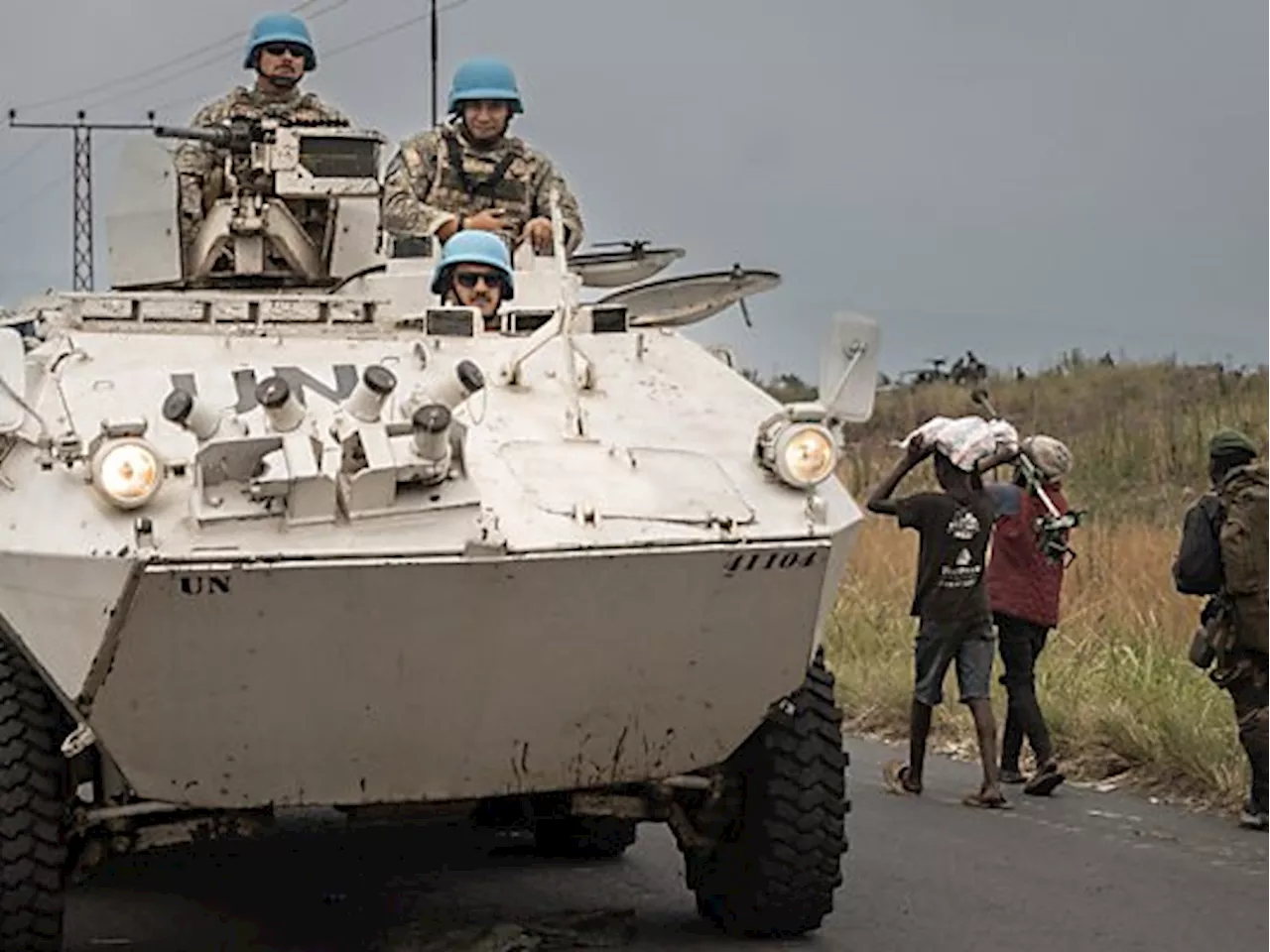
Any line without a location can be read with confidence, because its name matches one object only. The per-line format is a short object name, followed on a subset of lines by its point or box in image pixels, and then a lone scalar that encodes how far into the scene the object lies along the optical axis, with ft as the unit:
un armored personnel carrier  23.54
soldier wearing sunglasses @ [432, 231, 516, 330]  29.53
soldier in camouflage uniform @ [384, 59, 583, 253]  34.65
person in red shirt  39.91
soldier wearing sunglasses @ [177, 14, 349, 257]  37.04
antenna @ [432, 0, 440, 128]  38.81
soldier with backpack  34.83
